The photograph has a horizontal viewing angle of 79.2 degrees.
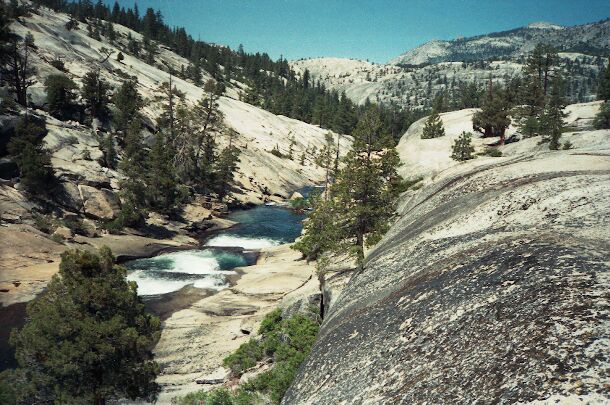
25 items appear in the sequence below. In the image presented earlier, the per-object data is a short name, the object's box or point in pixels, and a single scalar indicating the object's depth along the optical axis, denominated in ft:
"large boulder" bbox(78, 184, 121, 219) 162.40
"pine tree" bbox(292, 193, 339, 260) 86.30
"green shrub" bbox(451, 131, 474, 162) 148.87
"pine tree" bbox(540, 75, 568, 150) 140.26
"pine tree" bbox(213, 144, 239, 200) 232.12
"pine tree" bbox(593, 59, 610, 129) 157.79
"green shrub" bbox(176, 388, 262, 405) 63.10
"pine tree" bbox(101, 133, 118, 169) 190.49
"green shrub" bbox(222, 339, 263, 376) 75.00
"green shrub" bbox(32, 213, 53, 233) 139.74
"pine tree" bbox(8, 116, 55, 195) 146.30
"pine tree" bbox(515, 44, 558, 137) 182.34
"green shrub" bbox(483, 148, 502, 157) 132.26
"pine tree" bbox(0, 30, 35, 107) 190.70
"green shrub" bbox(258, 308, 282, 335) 84.12
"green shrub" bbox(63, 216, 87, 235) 147.13
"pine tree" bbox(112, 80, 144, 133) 214.07
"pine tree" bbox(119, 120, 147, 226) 167.73
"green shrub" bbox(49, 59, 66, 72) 231.42
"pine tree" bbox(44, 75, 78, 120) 197.77
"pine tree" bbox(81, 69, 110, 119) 211.61
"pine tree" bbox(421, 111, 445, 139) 245.04
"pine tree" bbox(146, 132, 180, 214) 180.86
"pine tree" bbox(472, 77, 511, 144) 193.06
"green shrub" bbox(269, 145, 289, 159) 341.15
